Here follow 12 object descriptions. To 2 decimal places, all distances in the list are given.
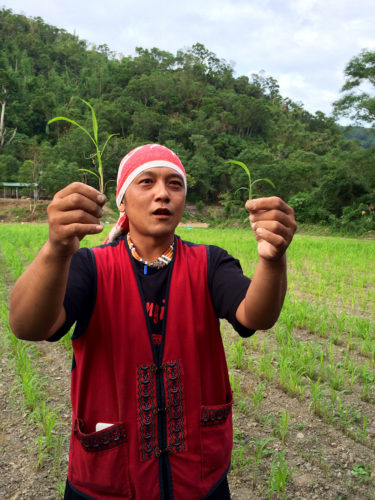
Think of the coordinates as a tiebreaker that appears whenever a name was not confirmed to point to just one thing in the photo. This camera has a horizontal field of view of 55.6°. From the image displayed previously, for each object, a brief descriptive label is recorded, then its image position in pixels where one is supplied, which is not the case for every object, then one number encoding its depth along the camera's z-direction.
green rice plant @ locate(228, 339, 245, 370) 3.11
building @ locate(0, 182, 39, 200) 32.91
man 1.02
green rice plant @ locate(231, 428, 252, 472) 1.93
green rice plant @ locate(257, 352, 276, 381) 2.87
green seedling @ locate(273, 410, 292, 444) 2.13
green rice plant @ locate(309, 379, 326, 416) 2.39
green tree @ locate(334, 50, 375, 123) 16.67
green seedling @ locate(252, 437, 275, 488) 1.93
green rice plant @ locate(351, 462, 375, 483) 1.81
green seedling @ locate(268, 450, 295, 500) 1.72
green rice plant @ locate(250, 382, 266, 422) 2.37
